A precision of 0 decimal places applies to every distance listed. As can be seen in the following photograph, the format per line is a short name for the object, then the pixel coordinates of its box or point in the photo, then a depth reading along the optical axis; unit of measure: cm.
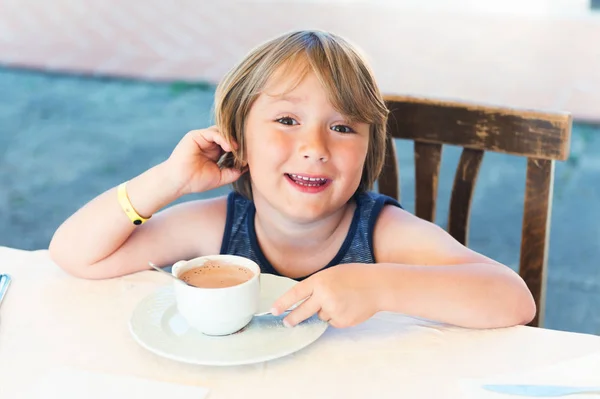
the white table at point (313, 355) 81
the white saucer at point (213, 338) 84
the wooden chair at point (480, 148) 127
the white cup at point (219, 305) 86
